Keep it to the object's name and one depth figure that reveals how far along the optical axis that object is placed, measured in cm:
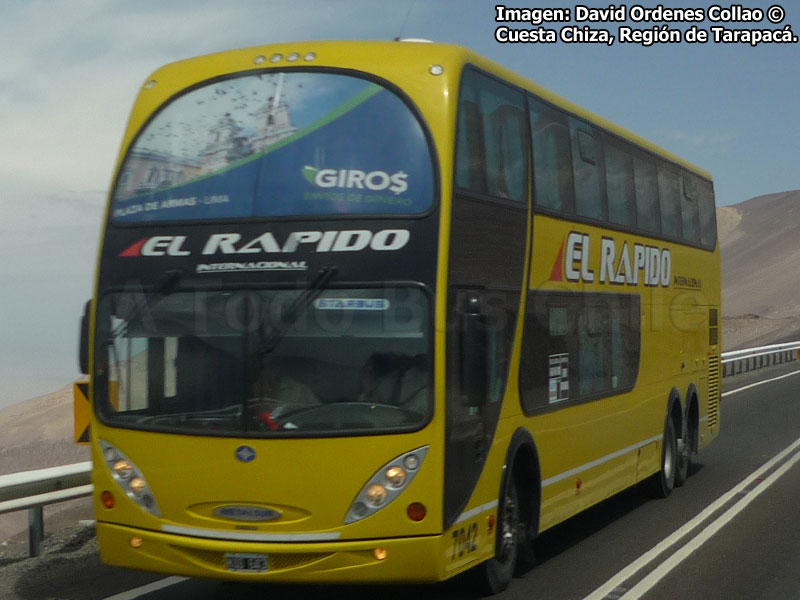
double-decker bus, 1518
